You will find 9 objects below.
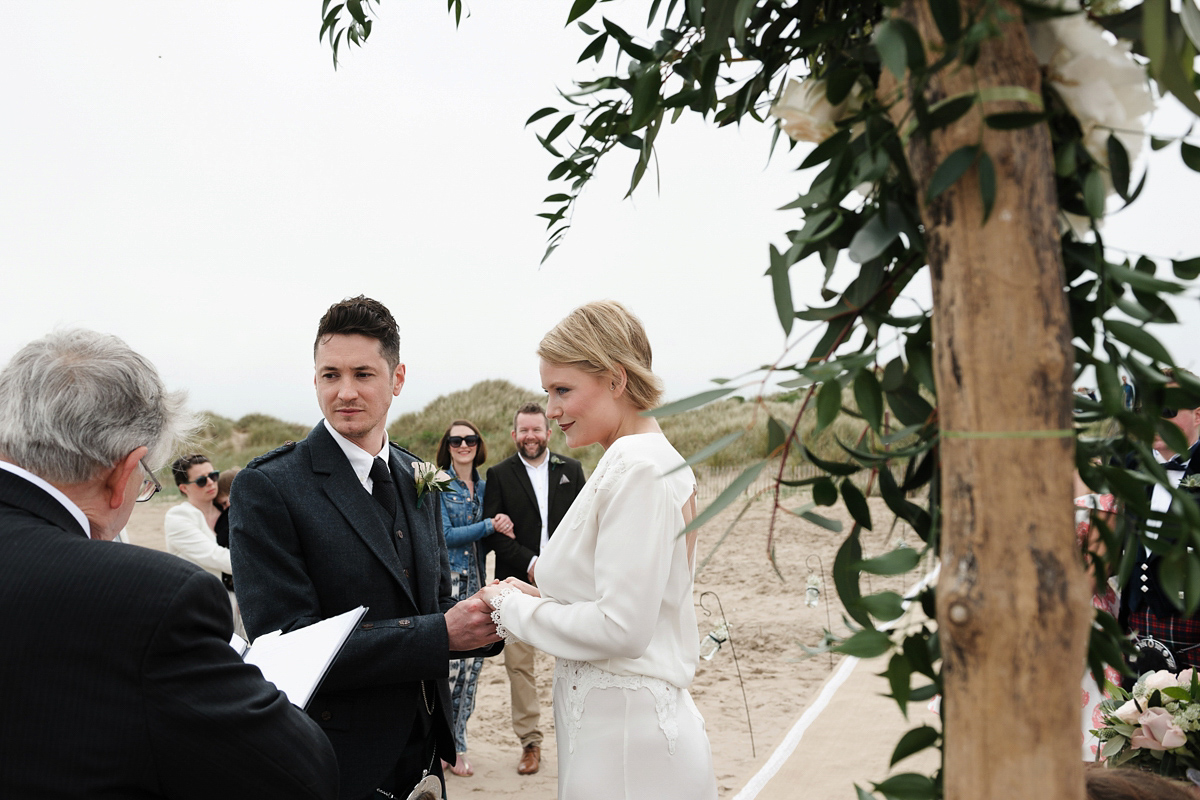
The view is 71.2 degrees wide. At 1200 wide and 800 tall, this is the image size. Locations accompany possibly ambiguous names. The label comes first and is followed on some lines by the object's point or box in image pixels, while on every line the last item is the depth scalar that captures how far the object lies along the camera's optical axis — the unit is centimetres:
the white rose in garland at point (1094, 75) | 70
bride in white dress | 215
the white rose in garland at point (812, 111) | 84
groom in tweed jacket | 229
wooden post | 64
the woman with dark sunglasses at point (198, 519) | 564
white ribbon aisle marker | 429
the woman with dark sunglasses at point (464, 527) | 549
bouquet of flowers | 214
